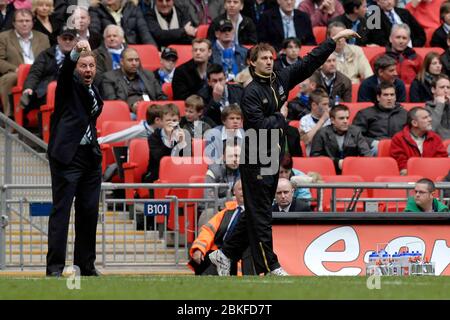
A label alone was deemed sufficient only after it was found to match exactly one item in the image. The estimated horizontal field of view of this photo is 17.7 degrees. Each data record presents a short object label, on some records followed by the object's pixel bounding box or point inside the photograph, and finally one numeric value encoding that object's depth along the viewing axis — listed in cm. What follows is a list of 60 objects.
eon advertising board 1439
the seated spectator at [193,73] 1892
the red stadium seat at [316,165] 1700
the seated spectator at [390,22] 2130
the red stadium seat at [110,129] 1742
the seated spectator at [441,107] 1856
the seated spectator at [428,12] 2245
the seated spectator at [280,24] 2061
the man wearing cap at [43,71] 1841
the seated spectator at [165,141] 1686
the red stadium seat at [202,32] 2071
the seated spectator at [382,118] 1841
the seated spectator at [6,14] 2006
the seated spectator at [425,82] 1958
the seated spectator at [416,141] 1758
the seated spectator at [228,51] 1967
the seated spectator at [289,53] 1923
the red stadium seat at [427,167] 1720
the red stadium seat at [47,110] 1798
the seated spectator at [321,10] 2173
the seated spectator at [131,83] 1852
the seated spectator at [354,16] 2080
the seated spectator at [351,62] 1998
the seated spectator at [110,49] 1908
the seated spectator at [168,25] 2073
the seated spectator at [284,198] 1480
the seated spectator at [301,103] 1872
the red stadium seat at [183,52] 2020
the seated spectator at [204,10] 2130
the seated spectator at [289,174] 1555
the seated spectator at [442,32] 2152
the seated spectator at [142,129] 1723
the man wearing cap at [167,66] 1937
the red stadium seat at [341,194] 1602
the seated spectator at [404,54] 2034
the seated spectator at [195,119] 1734
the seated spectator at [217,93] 1800
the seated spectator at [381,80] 1919
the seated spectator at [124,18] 2014
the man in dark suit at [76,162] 1267
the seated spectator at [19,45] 1920
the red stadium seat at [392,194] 1606
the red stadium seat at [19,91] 1867
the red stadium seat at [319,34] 2136
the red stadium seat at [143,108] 1808
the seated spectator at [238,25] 2006
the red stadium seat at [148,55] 2027
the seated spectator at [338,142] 1772
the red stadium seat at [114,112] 1805
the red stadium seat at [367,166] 1723
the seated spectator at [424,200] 1510
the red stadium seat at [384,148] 1798
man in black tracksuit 1272
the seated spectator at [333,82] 1909
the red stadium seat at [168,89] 1934
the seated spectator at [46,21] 1991
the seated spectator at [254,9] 2125
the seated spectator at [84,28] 1878
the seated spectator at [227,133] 1667
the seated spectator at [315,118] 1805
